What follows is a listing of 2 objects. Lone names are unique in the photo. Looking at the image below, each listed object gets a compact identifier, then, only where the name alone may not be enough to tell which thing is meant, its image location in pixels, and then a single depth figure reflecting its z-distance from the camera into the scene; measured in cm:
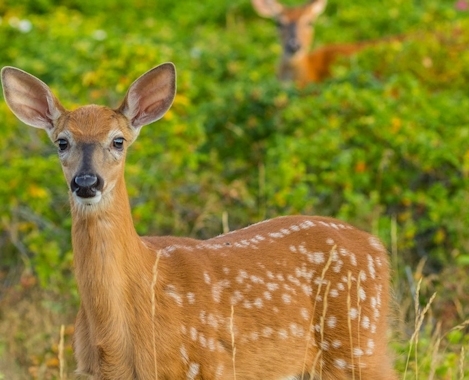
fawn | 951
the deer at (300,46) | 2794
